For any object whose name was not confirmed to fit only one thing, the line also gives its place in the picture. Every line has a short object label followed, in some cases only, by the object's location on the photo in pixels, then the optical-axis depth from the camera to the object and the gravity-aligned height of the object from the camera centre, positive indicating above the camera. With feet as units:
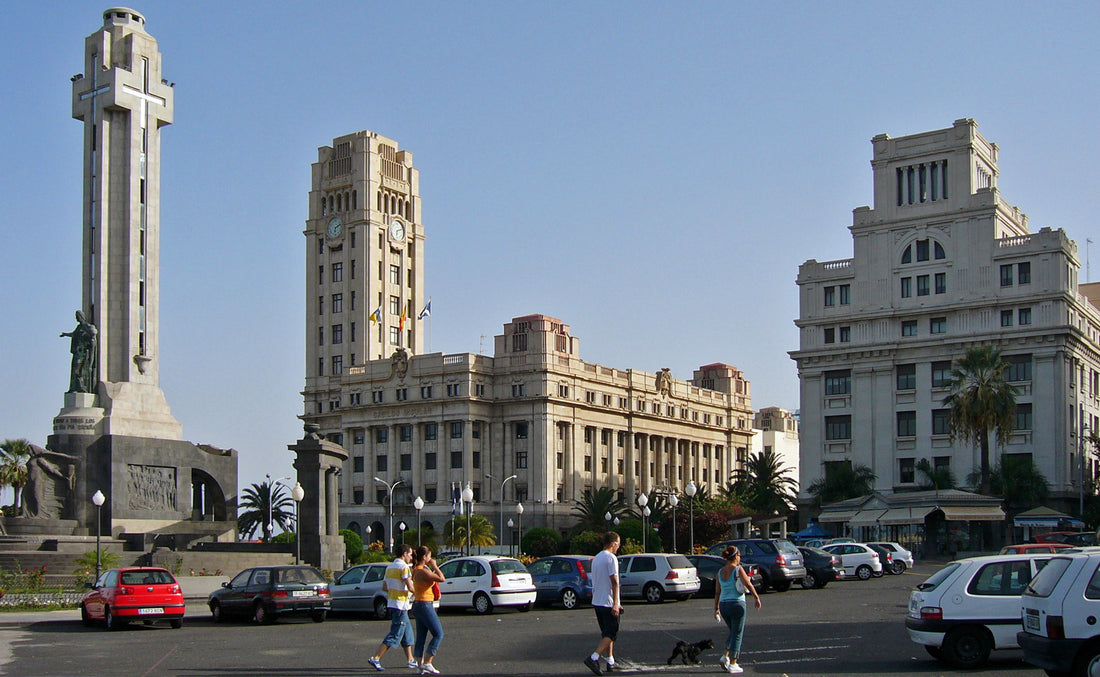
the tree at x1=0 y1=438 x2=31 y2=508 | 208.54 -3.58
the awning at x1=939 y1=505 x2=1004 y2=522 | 205.67 -12.84
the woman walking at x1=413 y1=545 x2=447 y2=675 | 56.49 -7.79
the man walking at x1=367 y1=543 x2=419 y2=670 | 58.90 -7.98
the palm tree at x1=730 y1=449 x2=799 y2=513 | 275.18 -11.72
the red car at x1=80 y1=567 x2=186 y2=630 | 84.48 -10.69
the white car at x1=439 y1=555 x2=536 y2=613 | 99.60 -11.68
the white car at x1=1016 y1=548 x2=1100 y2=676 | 44.98 -6.80
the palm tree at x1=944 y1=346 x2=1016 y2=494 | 227.40 +6.14
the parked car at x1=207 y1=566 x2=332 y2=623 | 90.33 -11.26
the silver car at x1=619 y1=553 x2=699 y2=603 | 111.04 -12.47
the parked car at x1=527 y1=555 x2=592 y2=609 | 106.93 -12.29
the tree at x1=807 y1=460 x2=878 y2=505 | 259.39 -9.69
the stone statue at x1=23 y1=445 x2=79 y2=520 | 140.26 -4.68
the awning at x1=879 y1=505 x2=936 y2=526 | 201.16 -12.94
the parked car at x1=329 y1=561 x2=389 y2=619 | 95.47 -11.74
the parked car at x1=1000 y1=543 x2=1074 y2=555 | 88.86 -8.62
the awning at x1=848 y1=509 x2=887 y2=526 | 206.69 -13.53
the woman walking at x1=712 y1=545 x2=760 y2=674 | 54.60 -7.22
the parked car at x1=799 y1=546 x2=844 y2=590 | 130.11 -13.73
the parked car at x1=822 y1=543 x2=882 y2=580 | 147.74 -14.57
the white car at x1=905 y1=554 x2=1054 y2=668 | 56.75 -8.09
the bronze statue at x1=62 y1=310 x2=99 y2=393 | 151.02 +10.44
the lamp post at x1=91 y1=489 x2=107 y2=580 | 125.97 -5.75
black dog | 57.11 -9.71
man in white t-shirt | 53.62 -6.82
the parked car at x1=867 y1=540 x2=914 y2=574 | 163.73 -15.94
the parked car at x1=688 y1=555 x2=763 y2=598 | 117.39 -12.53
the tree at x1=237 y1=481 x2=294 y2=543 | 330.34 -17.90
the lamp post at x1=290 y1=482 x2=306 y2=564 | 125.68 -6.03
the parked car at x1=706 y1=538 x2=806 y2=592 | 121.19 -12.02
